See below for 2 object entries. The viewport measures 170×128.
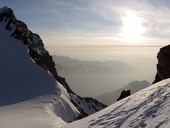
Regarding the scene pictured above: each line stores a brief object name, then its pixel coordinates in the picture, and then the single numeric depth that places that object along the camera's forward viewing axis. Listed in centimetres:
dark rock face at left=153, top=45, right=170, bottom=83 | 1954
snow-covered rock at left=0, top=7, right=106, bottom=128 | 1907
